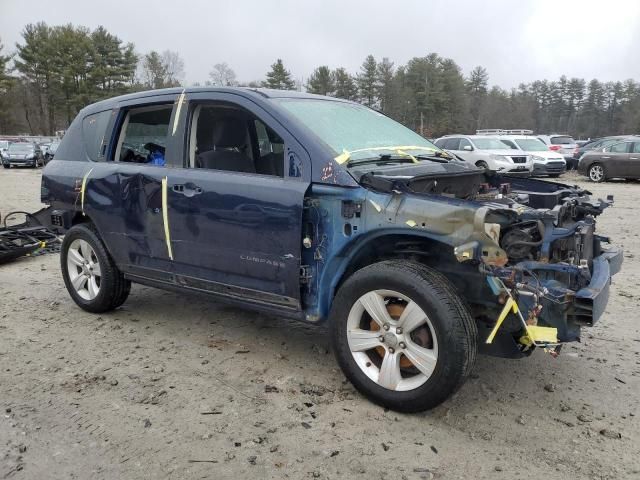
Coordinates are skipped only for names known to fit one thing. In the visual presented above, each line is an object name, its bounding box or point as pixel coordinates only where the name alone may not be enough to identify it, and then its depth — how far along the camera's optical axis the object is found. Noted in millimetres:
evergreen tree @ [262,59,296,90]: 62562
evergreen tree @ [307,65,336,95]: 66312
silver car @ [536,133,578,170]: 24094
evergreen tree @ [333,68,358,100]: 68269
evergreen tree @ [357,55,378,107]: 69500
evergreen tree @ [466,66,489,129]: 78438
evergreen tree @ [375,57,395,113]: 69500
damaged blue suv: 3021
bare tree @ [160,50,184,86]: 70025
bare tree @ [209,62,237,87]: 74088
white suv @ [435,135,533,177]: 19156
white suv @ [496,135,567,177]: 20578
